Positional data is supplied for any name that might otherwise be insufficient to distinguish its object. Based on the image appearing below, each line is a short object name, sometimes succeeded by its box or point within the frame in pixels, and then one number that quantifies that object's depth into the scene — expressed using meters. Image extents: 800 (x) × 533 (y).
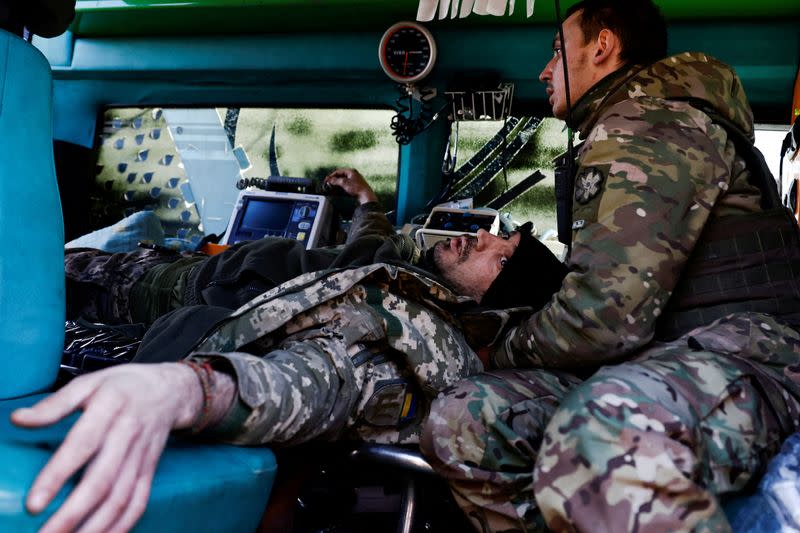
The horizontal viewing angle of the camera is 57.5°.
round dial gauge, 3.34
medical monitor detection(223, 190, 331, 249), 3.18
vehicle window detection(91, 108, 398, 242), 3.68
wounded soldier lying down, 0.80
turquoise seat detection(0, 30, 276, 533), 1.03
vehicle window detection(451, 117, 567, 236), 3.44
